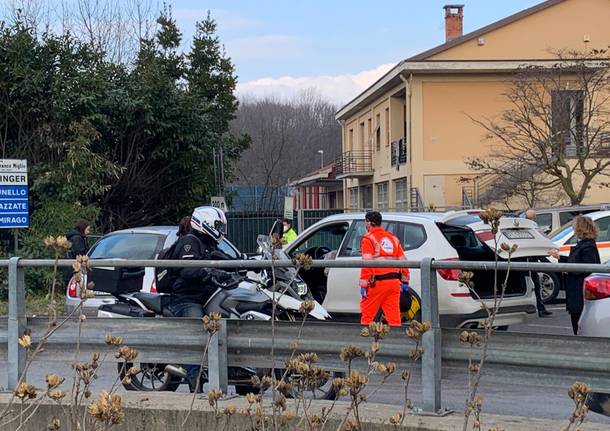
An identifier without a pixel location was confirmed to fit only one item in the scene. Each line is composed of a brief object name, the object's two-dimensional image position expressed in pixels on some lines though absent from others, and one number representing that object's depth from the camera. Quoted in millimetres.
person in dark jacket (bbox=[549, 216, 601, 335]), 9227
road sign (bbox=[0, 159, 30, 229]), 15891
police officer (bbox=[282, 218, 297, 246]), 17948
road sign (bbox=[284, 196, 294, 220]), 22172
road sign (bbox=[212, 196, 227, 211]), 20547
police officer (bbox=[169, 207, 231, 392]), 6820
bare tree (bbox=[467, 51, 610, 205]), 26734
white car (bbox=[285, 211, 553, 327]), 9719
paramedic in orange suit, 8844
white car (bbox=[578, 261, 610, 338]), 6441
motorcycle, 6848
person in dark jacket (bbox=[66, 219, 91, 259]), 13141
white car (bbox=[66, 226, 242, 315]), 10883
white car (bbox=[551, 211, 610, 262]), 15625
